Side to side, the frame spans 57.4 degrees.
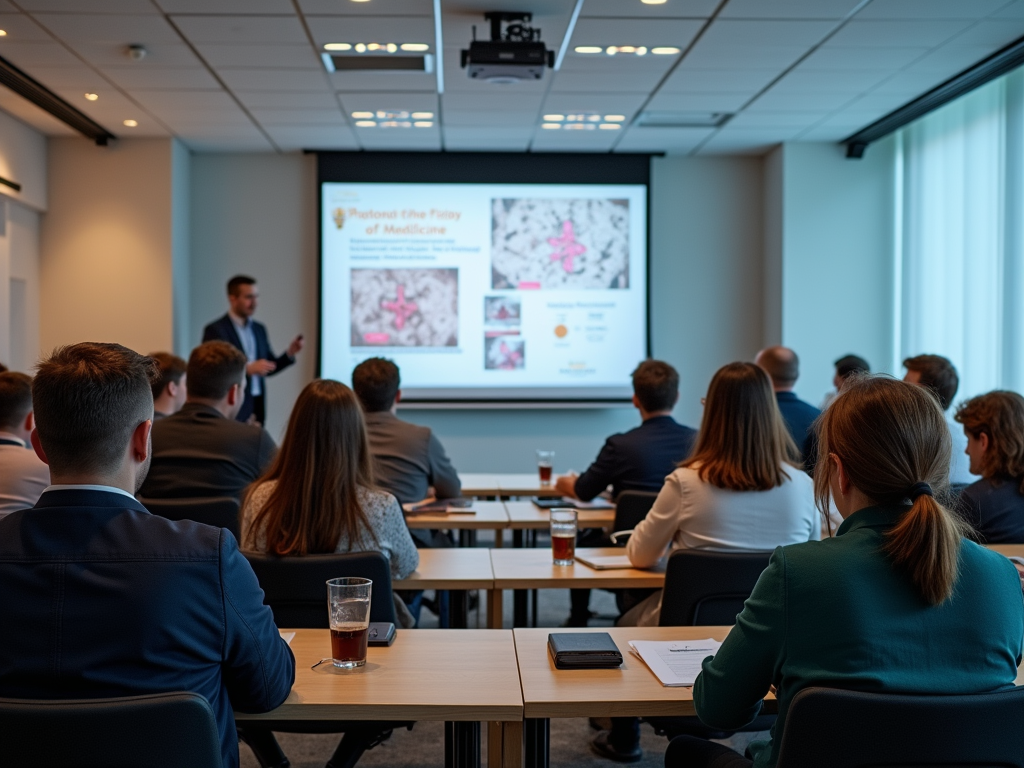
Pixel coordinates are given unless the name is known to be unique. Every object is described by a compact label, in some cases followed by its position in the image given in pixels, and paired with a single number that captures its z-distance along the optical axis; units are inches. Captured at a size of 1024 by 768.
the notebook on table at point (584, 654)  70.1
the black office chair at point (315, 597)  84.7
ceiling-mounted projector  181.5
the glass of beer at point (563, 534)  107.1
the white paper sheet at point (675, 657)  67.6
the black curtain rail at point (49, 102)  214.5
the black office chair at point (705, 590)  89.1
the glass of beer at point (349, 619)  68.6
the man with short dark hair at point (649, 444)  143.2
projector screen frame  294.4
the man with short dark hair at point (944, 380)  146.1
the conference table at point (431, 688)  61.9
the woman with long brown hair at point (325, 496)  91.8
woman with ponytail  51.8
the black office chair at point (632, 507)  131.0
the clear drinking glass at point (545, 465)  182.1
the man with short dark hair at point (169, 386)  154.0
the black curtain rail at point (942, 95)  205.0
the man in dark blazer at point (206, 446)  131.3
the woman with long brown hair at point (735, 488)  101.0
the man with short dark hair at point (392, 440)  146.8
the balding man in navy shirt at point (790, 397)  168.6
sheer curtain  221.9
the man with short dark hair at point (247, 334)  264.4
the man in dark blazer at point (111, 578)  51.6
